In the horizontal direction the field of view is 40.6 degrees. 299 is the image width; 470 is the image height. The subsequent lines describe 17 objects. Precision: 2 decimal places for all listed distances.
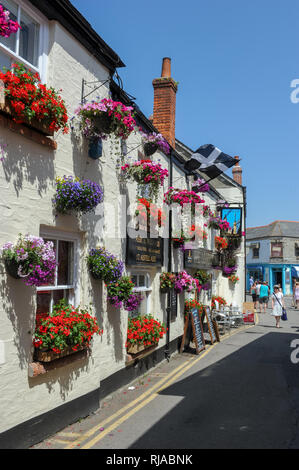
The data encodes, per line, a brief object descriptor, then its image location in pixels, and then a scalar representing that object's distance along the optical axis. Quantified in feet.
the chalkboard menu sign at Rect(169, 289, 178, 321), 38.22
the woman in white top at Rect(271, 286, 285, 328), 55.67
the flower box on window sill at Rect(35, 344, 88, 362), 17.54
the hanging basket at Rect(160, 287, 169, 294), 35.53
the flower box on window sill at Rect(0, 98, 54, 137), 15.60
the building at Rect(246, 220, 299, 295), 163.63
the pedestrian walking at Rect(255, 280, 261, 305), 81.02
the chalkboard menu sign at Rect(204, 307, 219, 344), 45.29
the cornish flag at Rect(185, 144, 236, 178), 43.32
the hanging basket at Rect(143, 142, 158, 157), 31.73
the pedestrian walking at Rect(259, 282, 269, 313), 75.82
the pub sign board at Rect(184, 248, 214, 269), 43.29
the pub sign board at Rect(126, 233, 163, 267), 28.63
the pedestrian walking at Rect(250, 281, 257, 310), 86.22
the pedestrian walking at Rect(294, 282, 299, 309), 88.28
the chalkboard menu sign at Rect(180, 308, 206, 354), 40.06
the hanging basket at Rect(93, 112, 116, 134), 21.63
